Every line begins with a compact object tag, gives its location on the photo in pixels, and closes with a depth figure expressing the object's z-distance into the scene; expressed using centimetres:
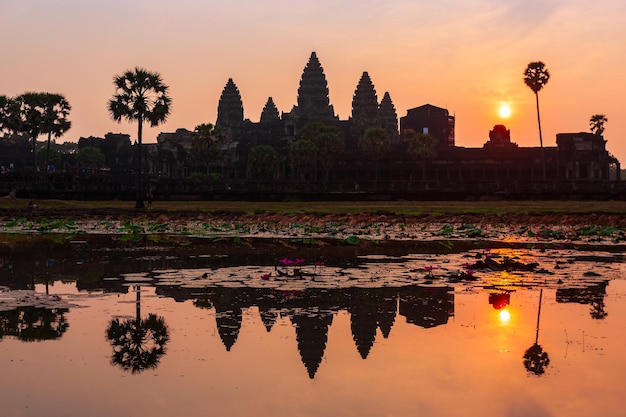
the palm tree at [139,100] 6988
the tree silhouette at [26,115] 9938
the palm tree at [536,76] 11398
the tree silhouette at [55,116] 10319
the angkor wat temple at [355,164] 7640
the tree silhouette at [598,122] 15912
